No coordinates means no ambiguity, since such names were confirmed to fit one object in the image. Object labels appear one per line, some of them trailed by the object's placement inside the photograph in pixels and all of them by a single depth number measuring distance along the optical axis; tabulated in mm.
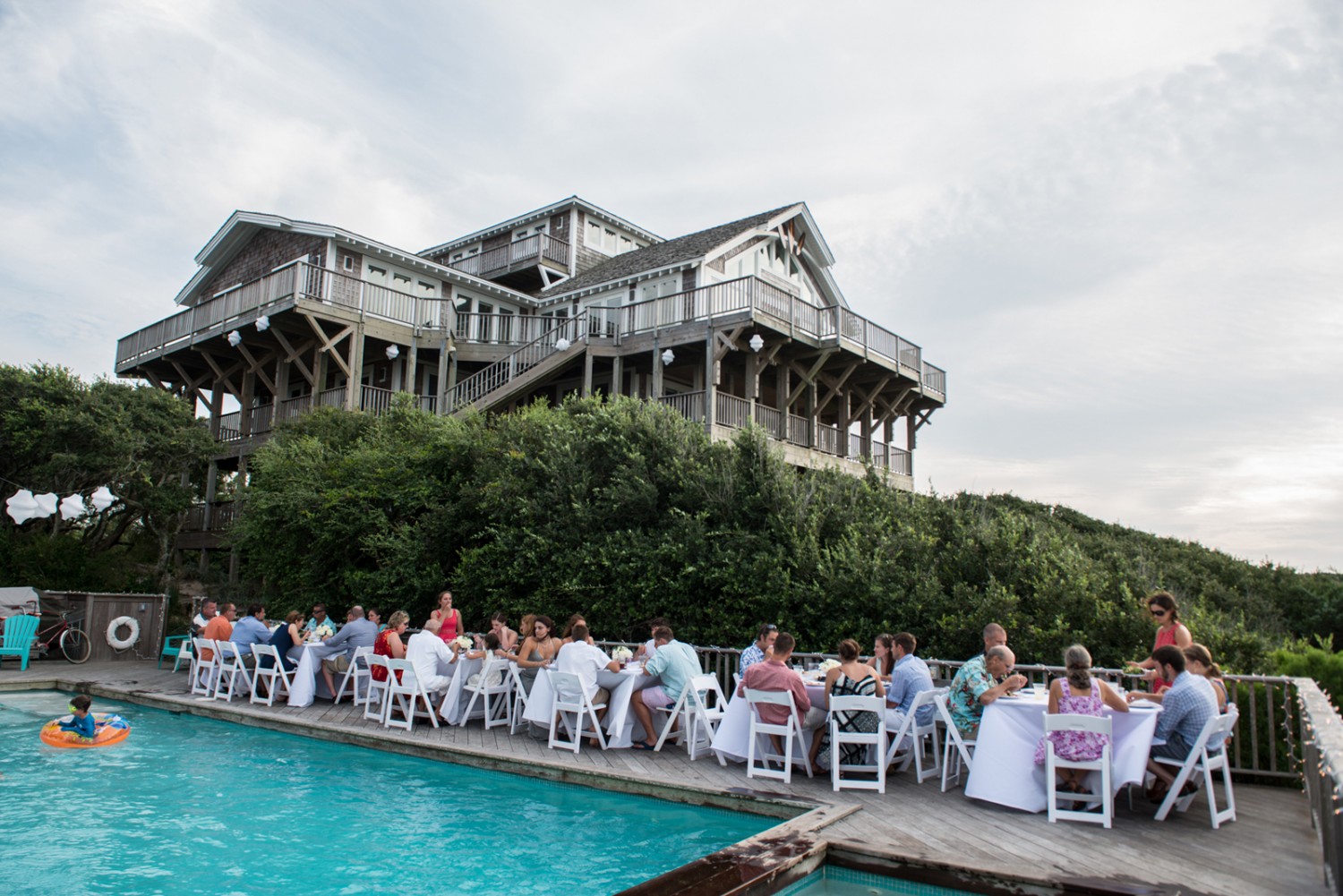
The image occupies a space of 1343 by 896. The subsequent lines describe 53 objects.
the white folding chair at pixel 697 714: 8398
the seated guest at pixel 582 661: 8883
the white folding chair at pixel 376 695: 10406
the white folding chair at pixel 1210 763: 5922
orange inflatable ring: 9398
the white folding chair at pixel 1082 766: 5871
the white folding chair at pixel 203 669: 12352
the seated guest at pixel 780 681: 7480
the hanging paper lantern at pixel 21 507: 16469
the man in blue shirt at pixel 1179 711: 6066
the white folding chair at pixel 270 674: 11555
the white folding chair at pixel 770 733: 7402
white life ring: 17828
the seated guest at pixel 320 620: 12438
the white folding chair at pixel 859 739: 6961
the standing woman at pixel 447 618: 11562
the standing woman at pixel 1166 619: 7207
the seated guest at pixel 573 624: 9105
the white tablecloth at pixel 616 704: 8875
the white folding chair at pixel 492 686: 10016
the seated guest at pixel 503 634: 10805
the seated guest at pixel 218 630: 12500
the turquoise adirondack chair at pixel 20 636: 15422
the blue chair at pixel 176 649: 15348
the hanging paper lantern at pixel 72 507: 17925
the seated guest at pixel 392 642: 10508
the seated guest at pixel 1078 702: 6109
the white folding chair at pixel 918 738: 7172
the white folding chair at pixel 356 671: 11477
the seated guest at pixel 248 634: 12078
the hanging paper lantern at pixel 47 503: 17094
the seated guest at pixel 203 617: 13152
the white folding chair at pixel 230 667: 12055
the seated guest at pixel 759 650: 8773
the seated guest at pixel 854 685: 7223
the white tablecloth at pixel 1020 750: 6148
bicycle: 16922
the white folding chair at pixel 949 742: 6910
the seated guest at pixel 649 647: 8945
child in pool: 9367
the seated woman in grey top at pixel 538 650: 9477
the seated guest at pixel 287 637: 11703
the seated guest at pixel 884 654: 8352
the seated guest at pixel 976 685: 6844
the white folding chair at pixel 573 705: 8742
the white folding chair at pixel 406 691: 9961
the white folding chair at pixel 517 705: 9672
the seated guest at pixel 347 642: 11492
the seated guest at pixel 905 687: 7375
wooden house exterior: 22844
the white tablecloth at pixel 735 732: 8062
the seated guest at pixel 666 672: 8703
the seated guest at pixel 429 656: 10039
